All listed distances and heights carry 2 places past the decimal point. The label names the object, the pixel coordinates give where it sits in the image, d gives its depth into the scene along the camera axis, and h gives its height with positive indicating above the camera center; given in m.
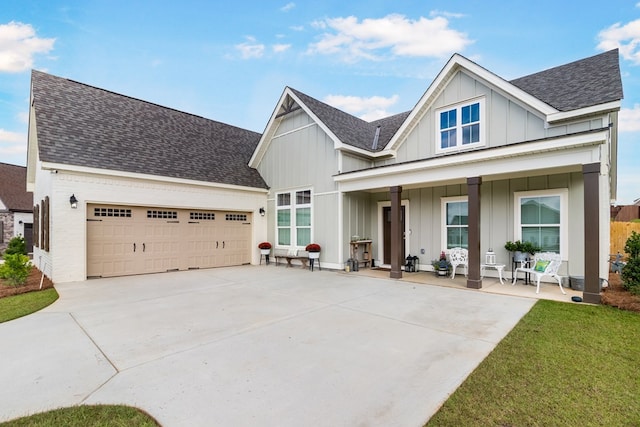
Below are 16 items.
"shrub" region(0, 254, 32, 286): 7.73 -1.37
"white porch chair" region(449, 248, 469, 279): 8.93 -1.20
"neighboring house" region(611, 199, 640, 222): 21.78 +0.25
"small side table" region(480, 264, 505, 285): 8.11 -1.38
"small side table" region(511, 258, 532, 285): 8.10 -1.35
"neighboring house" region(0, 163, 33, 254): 17.75 +0.33
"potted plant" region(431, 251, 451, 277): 9.20 -1.52
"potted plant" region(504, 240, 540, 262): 8.12 -0.87
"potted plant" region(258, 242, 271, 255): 12.81 -1.30
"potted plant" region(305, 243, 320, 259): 11.01 -1.22
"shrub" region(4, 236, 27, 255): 12.23 -1.20
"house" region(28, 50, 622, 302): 7.68 +1.20
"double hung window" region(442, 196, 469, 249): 9.60 -0.18
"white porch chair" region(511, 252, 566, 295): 7.01 -1.15
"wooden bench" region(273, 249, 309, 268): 11.48 -1.57
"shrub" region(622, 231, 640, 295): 6.45 -1.17
